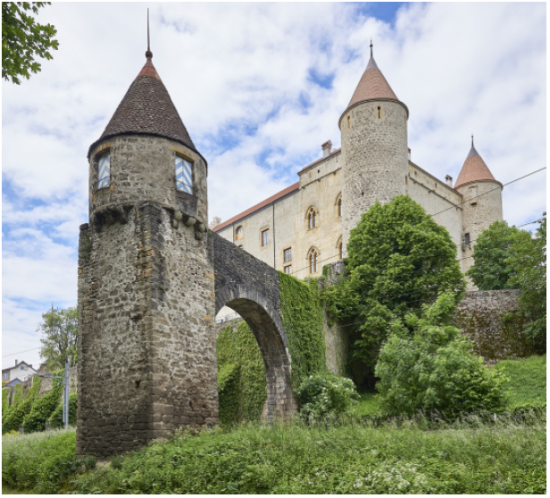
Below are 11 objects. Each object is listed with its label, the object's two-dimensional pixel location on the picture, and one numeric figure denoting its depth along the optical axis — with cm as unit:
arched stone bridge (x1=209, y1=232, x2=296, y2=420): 1548
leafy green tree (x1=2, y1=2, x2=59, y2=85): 732
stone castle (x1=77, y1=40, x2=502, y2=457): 1157
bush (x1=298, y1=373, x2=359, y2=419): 1716
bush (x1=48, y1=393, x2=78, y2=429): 3033
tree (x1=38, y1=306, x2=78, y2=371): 4566
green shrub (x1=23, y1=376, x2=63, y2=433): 3350
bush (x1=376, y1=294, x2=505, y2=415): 1246
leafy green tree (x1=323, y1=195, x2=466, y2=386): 2308
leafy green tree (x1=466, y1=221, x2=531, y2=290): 3152
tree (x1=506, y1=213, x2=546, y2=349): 2258
